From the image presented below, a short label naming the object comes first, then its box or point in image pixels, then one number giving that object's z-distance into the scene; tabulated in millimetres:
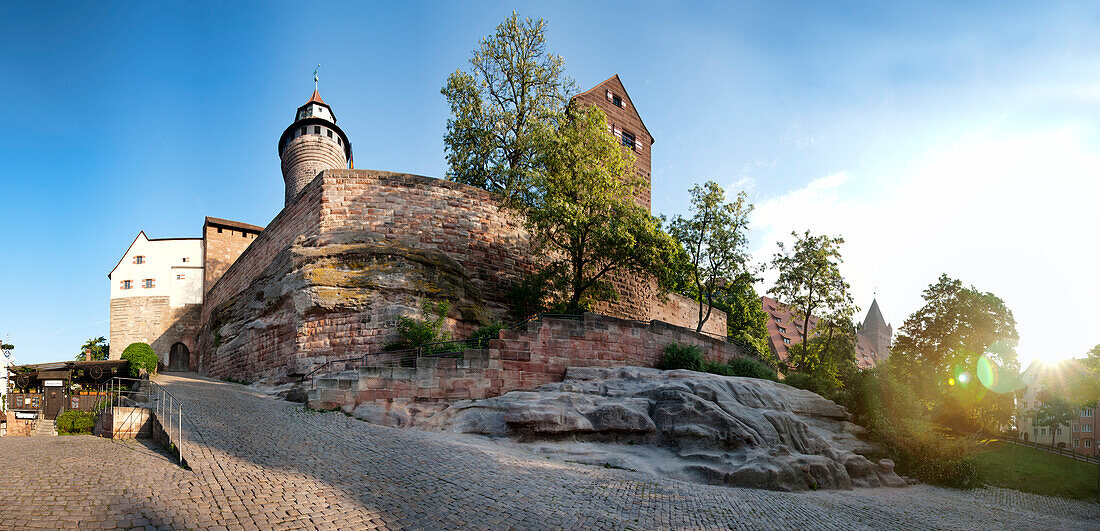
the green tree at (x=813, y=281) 28109
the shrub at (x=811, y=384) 18906
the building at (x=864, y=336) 62984
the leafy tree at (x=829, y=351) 27875
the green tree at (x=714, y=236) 24672
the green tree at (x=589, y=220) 19234
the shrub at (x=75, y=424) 11773
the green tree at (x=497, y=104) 25594
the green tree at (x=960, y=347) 29078
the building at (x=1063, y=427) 39781
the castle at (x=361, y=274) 16484
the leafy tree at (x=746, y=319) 28319
